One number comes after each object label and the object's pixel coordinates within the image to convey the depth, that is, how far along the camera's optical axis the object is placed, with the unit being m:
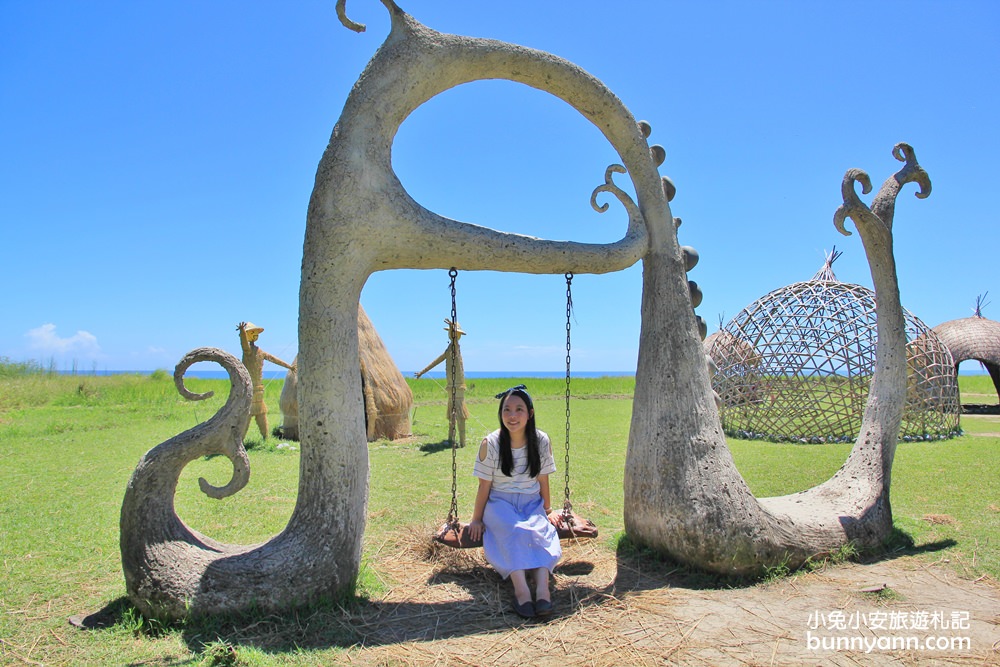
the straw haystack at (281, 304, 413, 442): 10.24
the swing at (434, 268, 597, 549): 4.07
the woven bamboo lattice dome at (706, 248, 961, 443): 10.38
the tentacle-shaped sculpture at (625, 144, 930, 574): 4.16
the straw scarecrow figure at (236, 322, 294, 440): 9.87
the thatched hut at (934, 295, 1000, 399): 14.63
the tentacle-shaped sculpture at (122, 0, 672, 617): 3.38
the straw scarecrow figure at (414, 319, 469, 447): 9.34
